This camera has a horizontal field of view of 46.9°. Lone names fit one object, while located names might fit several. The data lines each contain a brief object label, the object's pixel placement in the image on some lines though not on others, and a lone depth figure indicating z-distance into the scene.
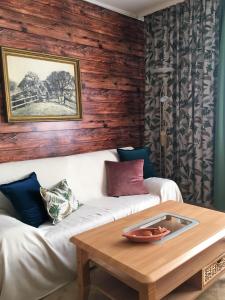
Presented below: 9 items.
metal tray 1.71
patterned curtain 3.10
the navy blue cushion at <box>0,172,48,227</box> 2.04
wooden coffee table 1.33
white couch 1.70
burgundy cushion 2.79
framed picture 2.54
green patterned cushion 2.11
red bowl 1.53
